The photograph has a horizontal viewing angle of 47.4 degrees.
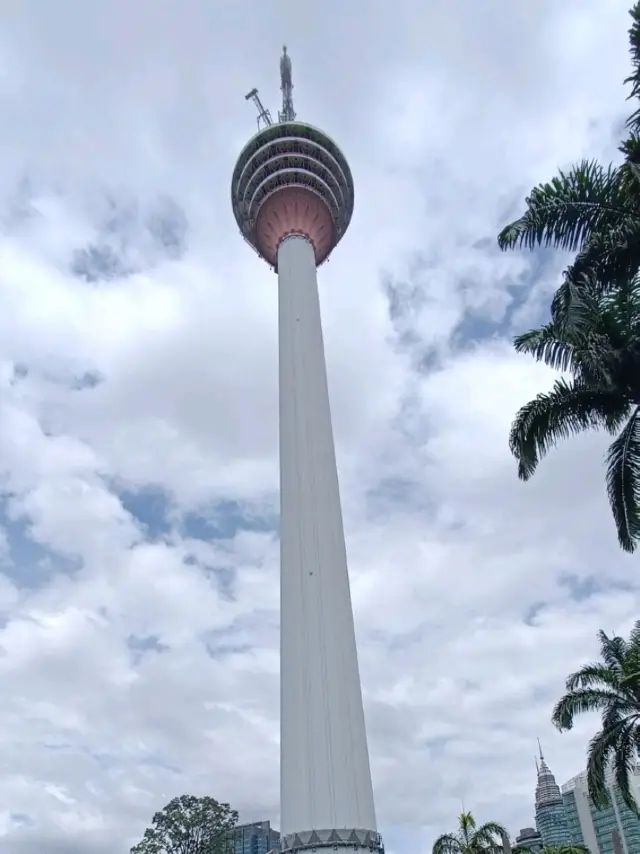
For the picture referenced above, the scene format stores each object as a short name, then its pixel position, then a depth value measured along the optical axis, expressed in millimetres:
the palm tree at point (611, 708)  31391
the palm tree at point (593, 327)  17881
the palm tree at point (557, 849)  50294
